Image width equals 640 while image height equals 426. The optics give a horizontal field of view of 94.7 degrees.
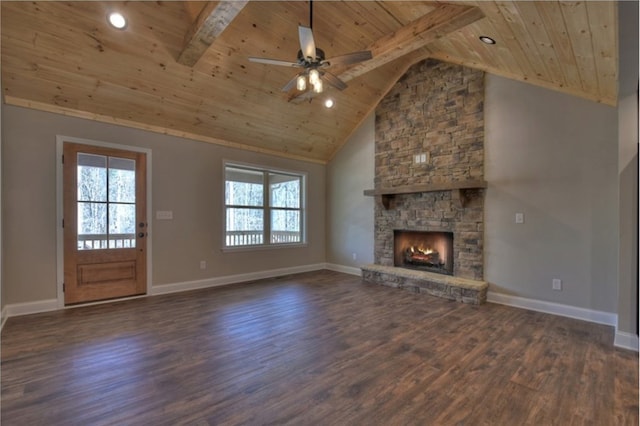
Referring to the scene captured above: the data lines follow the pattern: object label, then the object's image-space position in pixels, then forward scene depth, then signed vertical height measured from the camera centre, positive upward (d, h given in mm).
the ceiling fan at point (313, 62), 2764 +1492
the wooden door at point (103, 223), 3967 -131
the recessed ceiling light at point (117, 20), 3026 +2017
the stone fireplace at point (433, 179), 4484 +561
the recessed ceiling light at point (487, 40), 3346 +1985
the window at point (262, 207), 5633 +124
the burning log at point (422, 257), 5113 -807
